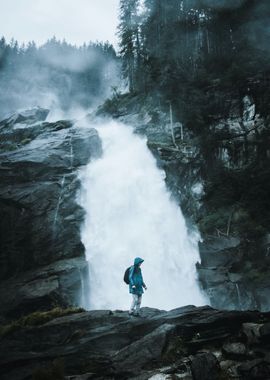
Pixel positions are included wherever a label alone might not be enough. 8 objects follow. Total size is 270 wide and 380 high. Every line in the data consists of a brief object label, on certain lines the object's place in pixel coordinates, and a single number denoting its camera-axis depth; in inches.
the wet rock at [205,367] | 319.0
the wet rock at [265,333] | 358.0
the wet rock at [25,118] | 1606.8
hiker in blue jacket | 485.1
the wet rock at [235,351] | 355.6
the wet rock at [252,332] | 366.4
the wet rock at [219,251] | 845.2
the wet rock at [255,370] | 309.9
